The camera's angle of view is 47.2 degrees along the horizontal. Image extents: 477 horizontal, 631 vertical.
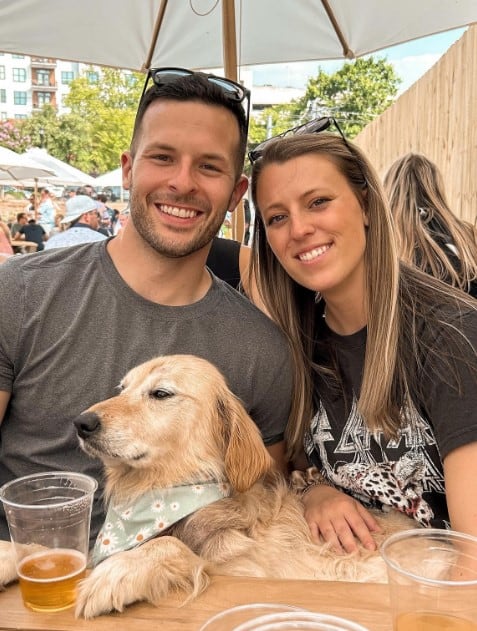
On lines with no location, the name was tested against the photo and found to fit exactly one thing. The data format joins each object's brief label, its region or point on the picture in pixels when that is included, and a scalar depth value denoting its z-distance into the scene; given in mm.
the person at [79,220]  3550
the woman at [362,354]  1481
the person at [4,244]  6805
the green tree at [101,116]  28062
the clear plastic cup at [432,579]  833
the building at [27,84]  62469
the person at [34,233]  11766
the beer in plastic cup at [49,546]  1026
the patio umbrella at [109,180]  12336
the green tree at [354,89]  32438
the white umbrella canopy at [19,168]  10645
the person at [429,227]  3018
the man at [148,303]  1555
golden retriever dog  1427
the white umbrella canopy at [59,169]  12367
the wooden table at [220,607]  986
